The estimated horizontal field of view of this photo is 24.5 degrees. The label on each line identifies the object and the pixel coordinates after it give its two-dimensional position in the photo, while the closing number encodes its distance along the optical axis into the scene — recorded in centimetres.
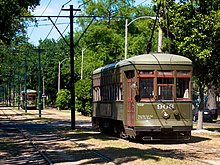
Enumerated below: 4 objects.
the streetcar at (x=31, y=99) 8356
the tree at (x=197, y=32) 2380
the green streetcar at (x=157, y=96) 1978
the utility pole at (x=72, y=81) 2998
